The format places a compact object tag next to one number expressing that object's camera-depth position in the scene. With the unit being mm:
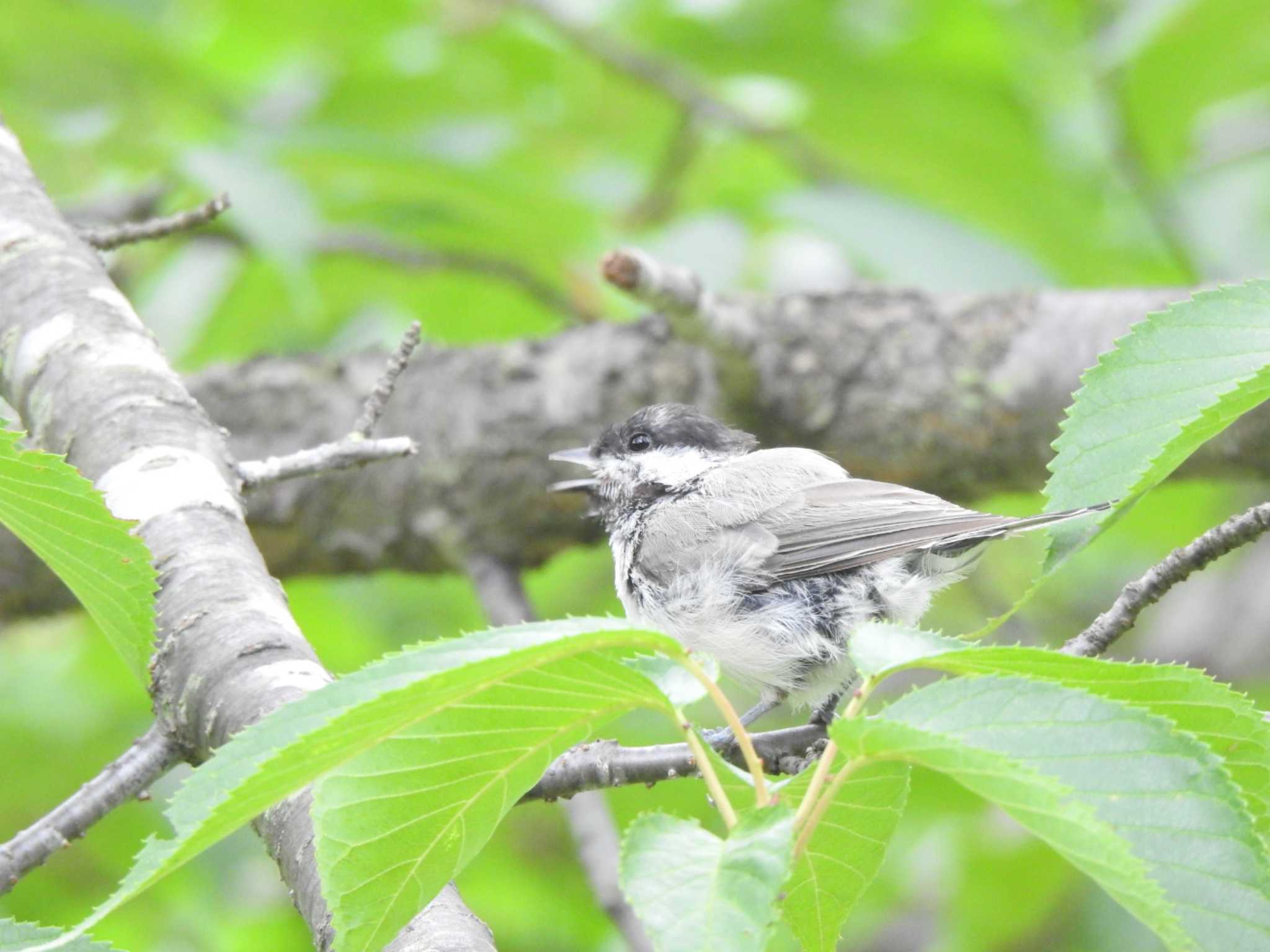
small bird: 6234
